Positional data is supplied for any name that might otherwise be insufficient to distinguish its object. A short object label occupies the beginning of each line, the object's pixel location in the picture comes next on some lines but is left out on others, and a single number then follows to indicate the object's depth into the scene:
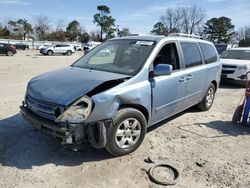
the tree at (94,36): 59.82
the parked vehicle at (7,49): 19.34
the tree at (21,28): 54.28
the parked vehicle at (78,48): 38.91
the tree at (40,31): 53.87
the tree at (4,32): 50.45
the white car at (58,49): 23.92
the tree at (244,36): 46.30
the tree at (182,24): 51.03
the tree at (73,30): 59.37
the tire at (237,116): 4.03
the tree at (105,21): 57.56
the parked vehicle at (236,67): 7.22
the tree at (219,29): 55.81
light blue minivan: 2.50
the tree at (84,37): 59.82
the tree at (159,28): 53.49
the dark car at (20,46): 32.81
